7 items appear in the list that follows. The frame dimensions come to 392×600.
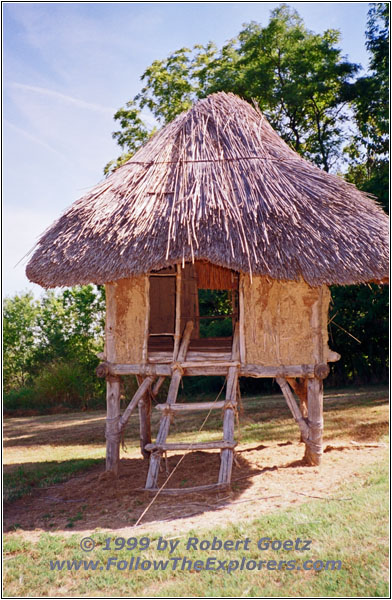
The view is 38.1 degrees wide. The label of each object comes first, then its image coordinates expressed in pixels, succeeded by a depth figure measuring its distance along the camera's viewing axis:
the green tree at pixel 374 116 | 16.22
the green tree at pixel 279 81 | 18.88
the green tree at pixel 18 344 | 22.58
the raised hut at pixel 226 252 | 7.68
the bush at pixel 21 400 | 19.56
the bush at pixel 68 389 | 19.36
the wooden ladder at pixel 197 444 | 7.33
